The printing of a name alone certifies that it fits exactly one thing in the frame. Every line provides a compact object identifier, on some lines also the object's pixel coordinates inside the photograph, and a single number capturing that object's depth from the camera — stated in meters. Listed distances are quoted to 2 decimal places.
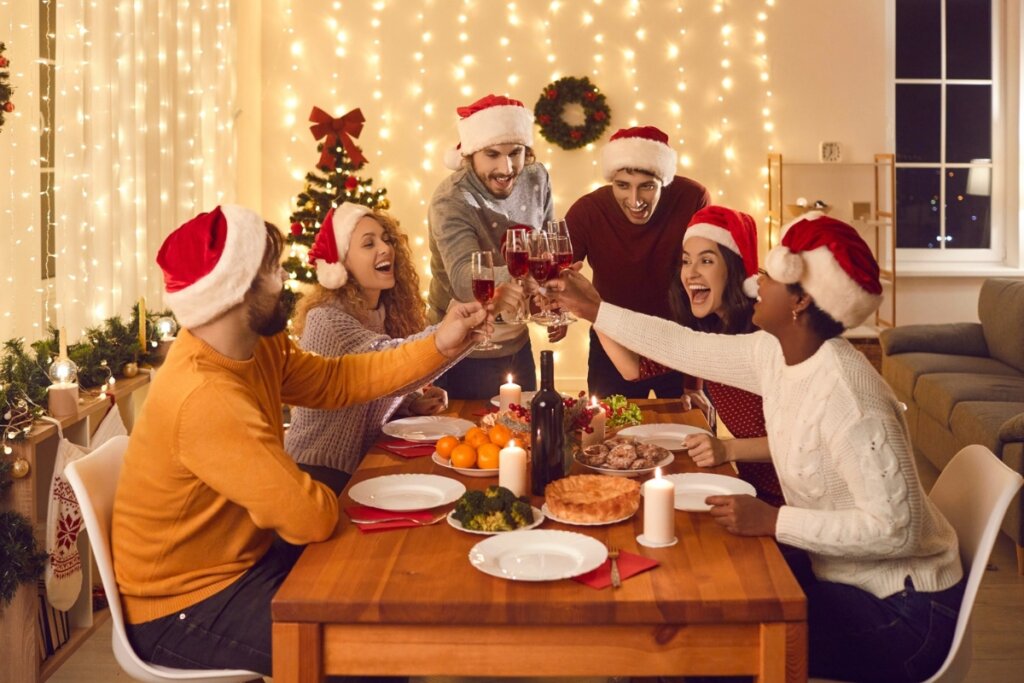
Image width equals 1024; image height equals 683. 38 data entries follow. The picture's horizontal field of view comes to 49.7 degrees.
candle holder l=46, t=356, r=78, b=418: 3.03
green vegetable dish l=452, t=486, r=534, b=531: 1.99
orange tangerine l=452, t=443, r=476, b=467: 2.40
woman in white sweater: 1.89
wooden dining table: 1.67
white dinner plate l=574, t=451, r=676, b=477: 2.37
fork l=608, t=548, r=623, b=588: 1.73
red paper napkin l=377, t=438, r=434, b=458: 2.60
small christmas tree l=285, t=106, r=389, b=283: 5.54
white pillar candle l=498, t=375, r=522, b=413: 2.79
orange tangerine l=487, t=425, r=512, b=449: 2.44
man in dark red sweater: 3.61
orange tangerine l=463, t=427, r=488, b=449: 2.46
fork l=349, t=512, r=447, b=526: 2.04
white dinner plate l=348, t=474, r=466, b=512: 2.15
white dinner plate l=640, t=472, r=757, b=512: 2.19
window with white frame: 6.66
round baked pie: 2.03
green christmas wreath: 6.28
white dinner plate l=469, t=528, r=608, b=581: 1.77
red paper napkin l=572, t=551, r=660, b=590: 1.74
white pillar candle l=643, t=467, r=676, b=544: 1.92
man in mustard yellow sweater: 1.94
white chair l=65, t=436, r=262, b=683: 2.03
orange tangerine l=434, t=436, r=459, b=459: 2.47
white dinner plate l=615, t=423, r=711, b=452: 2.66
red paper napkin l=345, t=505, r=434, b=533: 2.03
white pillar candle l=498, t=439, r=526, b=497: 2.19
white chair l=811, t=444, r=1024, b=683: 1.99
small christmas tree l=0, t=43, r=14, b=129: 2.69
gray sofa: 4.10
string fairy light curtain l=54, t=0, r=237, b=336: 3.64
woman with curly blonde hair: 2.85
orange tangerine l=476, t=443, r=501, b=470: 2.40
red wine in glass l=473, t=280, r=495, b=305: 2.53
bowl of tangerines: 2.40
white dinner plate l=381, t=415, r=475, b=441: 2.73
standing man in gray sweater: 3.49
